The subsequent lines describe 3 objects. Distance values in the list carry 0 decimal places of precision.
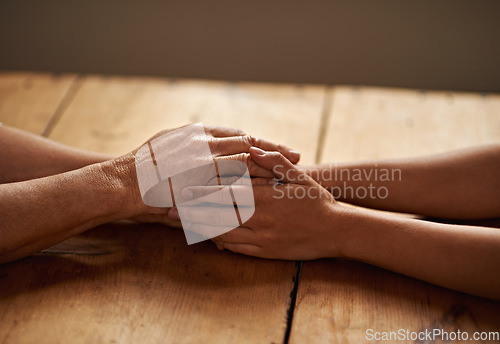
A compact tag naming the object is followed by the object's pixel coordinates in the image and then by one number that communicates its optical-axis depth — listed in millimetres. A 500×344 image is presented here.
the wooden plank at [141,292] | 711
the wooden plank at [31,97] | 1296
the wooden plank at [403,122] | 1197
